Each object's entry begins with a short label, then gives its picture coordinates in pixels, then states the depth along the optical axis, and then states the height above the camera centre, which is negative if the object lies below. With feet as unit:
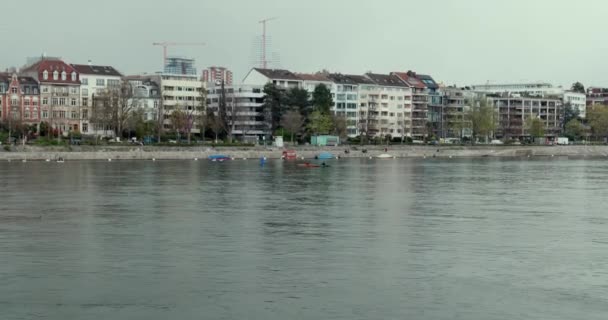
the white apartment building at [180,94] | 528.63 +24.19
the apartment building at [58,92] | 481.46 +22.92
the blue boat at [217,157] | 410.93 -8.98
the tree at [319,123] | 508.94 +7.08
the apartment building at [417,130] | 648.38 +4.28
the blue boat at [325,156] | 437.75 -9.11
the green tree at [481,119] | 625.41 +11.47
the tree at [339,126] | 531.91 +5.74
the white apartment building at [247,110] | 529.45 +14.65
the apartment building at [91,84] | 497.05 +27.87
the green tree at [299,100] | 517.96 +19.72
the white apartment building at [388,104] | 627.87 +21.52
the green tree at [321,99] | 531.50 +20.92
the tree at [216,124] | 484.33 +6.25
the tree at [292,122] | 497.87 +7.48
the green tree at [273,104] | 514.27 +17.40
